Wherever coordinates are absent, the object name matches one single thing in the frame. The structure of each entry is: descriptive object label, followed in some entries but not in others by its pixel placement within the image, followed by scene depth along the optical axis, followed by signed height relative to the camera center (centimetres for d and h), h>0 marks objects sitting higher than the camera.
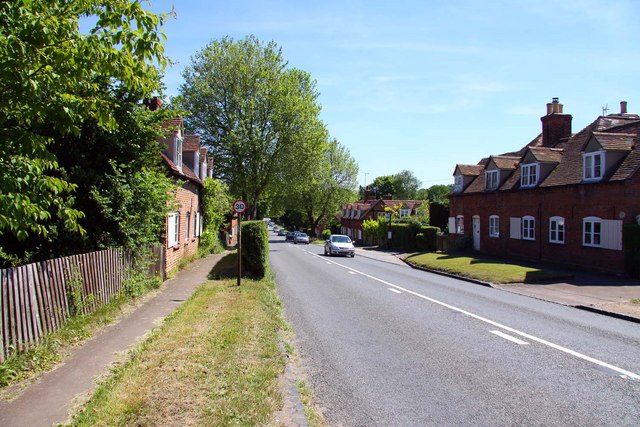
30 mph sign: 1620 +60
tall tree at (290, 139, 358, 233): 7181 +550
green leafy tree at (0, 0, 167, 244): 511 +175
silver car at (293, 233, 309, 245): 6581 -189
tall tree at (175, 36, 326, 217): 3628 +847
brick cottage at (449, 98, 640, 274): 2116 +166
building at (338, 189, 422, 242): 7075 +217
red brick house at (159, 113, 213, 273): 1876 +129
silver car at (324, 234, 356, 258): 3669 -162
